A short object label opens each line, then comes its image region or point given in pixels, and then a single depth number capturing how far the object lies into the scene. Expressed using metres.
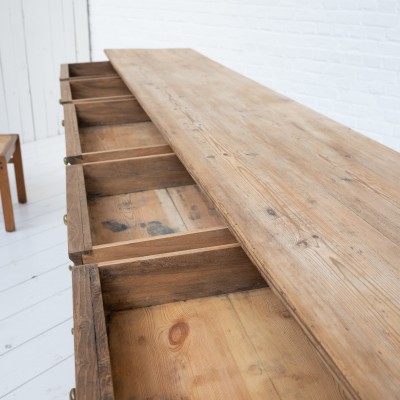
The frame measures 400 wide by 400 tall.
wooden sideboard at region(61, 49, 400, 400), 0.71
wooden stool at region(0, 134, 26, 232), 2.65
